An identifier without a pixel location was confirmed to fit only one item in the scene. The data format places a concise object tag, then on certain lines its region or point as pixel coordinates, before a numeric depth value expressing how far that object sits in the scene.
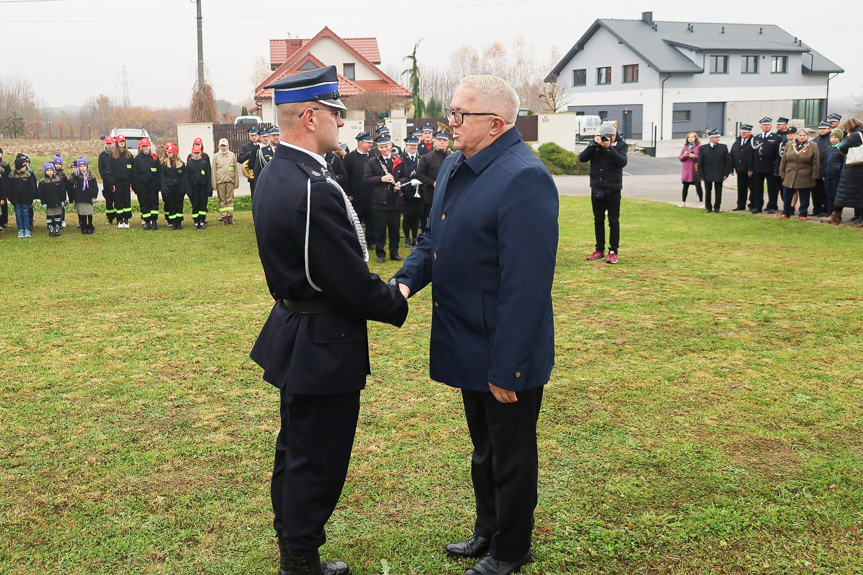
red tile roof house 42.84
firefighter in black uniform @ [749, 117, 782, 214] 16.83
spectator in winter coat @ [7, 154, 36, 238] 15.50
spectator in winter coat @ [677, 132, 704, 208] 18.52
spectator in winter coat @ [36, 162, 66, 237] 15.64
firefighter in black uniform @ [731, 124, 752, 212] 17.27
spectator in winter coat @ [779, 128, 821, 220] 15.62
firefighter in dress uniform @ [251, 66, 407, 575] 3.03
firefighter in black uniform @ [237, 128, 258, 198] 15.52
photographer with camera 10.67
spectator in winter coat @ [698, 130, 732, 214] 17.31
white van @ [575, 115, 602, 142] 45.74
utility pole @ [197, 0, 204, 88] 32.03
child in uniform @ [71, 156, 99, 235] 16.05
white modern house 53.22
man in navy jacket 3.05
